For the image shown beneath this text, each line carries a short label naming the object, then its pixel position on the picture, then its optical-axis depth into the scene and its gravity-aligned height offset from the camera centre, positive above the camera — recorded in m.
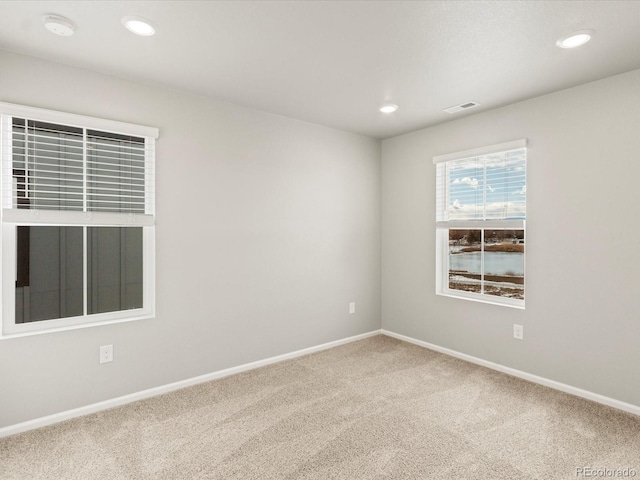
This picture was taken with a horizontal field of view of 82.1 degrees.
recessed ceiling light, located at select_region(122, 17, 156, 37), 2.00 +1.18
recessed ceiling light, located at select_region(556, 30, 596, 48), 2.11 +1.17
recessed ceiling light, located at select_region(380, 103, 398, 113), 3.32 +1.20
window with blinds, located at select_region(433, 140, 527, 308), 3.38 +0.14
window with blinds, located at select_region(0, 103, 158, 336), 2.40 +0.12
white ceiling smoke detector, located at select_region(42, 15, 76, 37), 1.98 +1.17
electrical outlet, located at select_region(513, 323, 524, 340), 3.26 -0.84
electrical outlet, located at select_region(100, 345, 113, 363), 2.70 -0.87
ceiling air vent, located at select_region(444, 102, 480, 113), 3.30 +1.20
